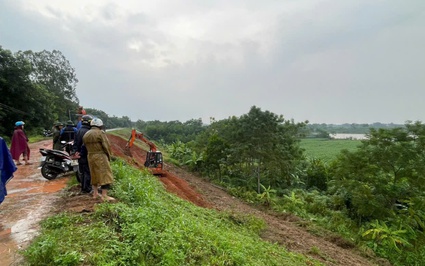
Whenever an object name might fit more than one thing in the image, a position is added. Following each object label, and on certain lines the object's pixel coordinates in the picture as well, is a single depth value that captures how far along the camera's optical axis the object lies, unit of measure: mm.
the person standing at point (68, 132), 9117
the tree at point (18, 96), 21266
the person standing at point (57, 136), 9227
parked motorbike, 8102
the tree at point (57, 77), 38719
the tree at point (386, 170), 12047
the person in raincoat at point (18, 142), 9531
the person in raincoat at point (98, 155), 5605
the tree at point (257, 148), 16875
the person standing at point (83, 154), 6090
